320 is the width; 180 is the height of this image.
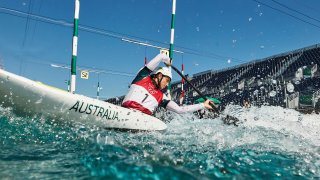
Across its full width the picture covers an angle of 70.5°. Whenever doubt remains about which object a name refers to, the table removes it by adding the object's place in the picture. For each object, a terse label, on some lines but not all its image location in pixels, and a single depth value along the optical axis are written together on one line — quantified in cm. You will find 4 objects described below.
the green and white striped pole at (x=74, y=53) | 673
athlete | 459
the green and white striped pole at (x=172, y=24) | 1028
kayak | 349
